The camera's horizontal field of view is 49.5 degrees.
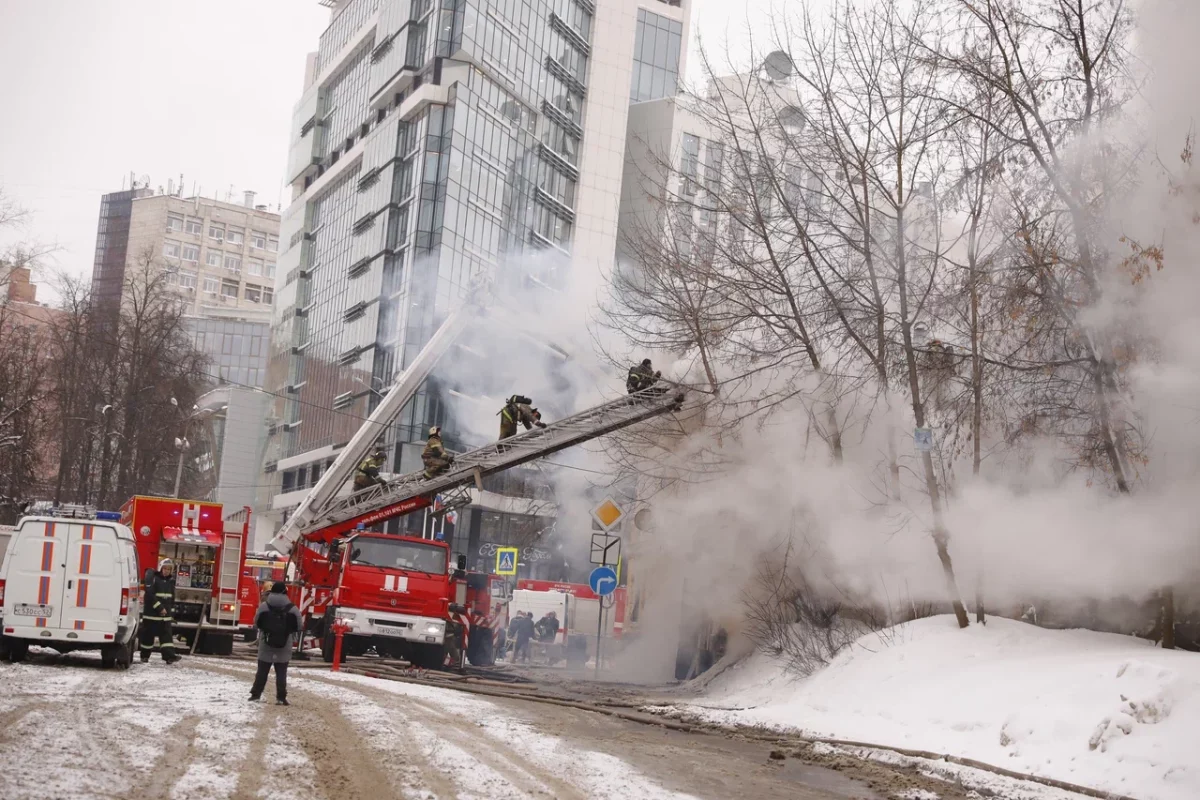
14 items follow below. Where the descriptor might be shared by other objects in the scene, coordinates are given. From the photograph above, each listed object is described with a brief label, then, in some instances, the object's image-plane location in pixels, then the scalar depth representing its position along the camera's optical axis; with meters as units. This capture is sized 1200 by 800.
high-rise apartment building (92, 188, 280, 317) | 139.62
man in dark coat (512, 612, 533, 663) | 36.88
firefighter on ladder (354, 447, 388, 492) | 24.83
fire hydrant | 20.64
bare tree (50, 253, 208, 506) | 49.38
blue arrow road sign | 21.84
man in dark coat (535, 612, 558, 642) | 38.00
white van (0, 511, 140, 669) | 17.25
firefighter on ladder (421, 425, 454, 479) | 23.69
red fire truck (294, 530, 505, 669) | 23.28
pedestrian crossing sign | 37.75
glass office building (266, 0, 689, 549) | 62.19
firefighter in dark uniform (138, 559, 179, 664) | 19.66
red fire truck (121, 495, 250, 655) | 23.41
